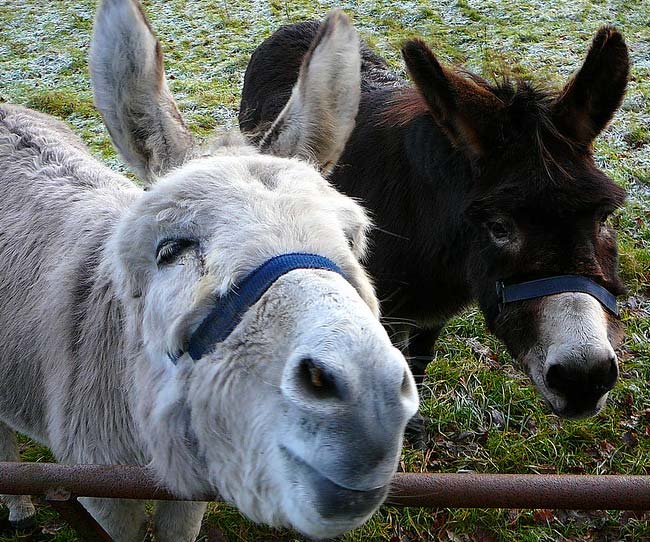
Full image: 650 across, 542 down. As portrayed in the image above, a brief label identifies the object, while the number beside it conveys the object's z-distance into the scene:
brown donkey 2.04
